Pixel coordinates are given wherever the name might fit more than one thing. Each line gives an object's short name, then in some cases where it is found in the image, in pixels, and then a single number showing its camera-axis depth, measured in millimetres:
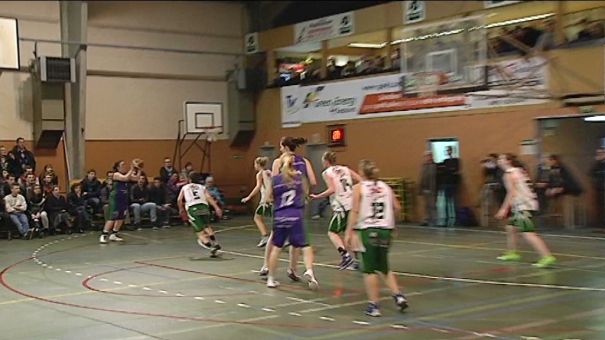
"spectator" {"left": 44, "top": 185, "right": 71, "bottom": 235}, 21328
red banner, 22219
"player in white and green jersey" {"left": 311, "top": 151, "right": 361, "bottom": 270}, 12734
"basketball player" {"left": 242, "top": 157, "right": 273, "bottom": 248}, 15078
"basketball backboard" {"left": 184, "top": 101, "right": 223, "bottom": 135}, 27391
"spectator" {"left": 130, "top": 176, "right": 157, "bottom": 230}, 23047
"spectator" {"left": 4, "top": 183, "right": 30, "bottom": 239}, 20500
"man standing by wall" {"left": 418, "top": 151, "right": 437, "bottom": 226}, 21609
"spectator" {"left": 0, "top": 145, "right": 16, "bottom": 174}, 22441
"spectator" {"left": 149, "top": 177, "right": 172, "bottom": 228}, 23562
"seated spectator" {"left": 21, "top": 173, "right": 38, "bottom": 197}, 21469
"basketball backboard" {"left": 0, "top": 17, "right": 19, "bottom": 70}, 22719
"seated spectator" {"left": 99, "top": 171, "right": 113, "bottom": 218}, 22938
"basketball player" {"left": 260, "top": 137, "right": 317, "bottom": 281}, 11141
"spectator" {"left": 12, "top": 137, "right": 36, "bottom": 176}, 22938
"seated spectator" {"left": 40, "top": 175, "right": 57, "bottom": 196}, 21531
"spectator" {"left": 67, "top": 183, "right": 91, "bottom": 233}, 22062
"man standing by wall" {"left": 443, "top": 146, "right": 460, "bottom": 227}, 21250
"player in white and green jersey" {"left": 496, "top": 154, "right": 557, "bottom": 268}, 13039
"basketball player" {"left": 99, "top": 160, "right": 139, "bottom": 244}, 17969
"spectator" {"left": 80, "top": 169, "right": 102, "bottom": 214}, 22820
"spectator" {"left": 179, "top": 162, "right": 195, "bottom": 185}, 25153
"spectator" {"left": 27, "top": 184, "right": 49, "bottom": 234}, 21016
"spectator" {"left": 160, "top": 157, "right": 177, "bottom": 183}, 24836
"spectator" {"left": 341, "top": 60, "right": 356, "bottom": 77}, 25486
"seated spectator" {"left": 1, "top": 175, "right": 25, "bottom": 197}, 21031
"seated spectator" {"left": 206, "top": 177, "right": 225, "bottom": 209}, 24484
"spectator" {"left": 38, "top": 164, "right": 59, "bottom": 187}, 22719
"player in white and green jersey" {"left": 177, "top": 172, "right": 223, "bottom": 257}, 14852
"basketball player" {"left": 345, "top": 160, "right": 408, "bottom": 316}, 9000
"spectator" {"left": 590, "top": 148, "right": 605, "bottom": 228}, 18781
